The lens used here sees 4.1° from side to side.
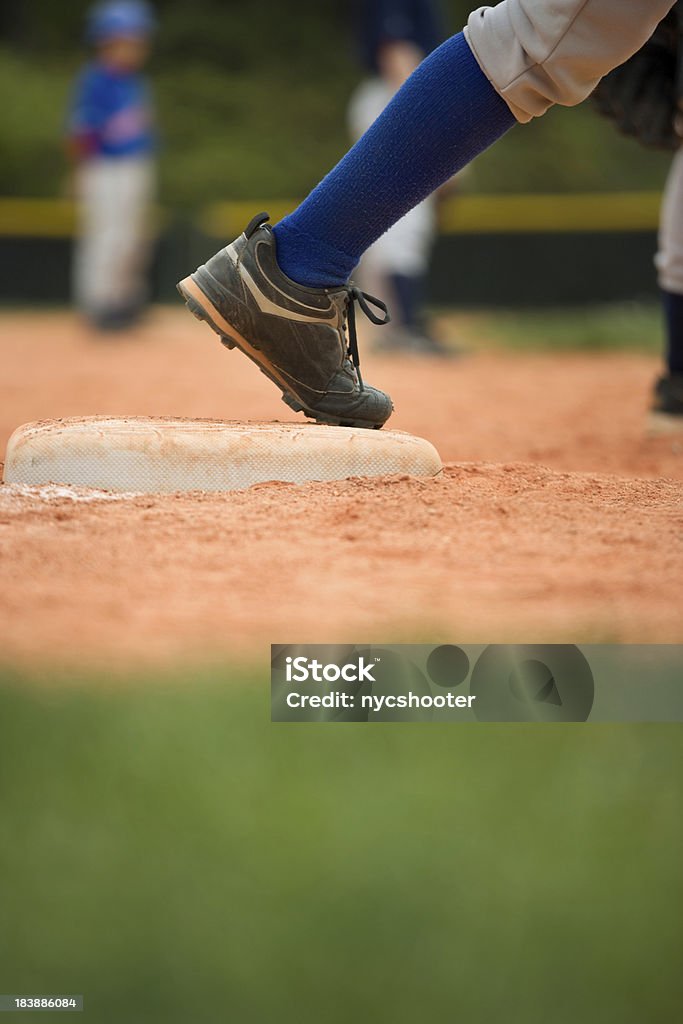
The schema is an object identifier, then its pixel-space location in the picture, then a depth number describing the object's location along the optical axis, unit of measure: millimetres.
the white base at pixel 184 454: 7983
